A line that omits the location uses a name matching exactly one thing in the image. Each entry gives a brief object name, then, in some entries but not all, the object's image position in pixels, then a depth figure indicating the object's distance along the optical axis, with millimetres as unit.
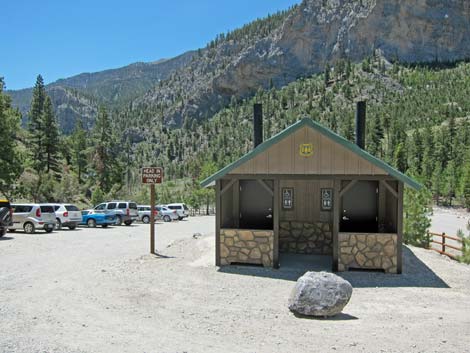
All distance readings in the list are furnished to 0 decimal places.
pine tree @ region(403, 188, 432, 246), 19391
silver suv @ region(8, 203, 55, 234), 23500
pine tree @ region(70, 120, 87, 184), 73125
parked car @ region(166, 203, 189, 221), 42841
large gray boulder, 8289
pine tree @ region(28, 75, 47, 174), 58038
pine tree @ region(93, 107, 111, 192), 58844
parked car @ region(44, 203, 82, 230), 26328
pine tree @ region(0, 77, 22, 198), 34938
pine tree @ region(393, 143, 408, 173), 88081
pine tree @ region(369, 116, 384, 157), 94638
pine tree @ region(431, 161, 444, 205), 75944
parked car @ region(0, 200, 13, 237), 20609
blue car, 29775
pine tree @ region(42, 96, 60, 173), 59406
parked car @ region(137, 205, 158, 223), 37469
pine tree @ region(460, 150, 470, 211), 67250
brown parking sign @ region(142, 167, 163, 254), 15281
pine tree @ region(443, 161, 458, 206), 74688
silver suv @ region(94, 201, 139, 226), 31719
